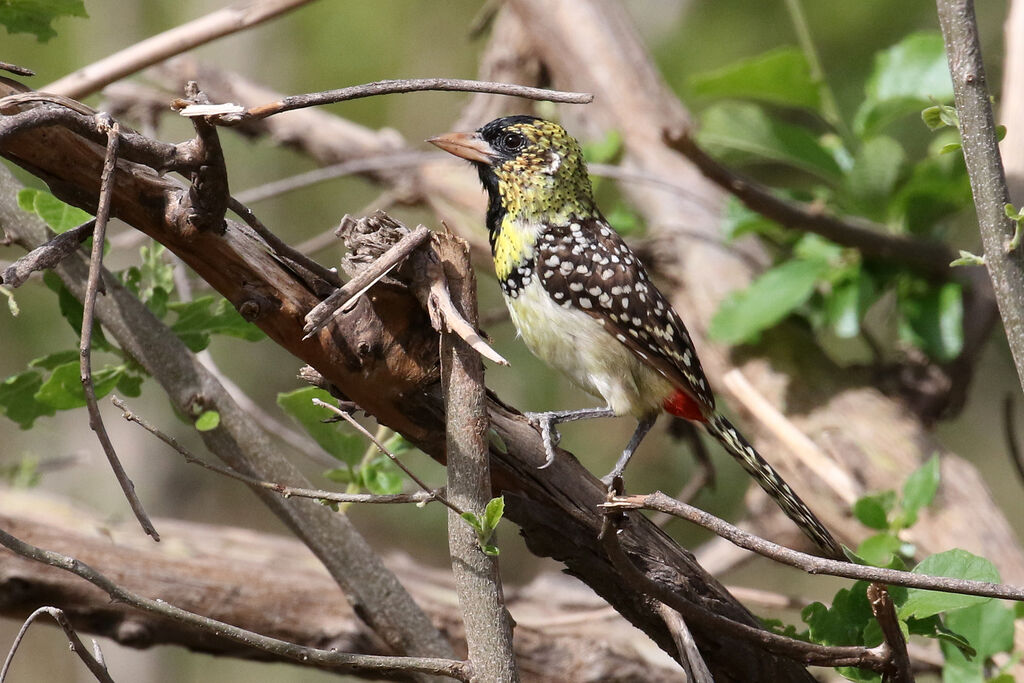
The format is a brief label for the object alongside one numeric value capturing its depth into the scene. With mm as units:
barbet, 5941
